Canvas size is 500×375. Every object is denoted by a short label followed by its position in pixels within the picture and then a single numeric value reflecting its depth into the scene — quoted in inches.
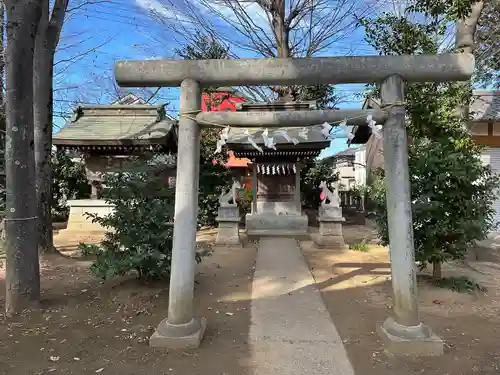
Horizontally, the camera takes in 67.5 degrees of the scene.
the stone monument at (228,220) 426.3
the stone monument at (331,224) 407.2
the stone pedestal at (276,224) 496.1
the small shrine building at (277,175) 469.7
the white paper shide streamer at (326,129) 158.7
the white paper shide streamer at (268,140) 163.5
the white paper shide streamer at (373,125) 155.4
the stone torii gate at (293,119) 152.5
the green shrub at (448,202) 224.4
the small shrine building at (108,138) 502.3
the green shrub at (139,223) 208.4
